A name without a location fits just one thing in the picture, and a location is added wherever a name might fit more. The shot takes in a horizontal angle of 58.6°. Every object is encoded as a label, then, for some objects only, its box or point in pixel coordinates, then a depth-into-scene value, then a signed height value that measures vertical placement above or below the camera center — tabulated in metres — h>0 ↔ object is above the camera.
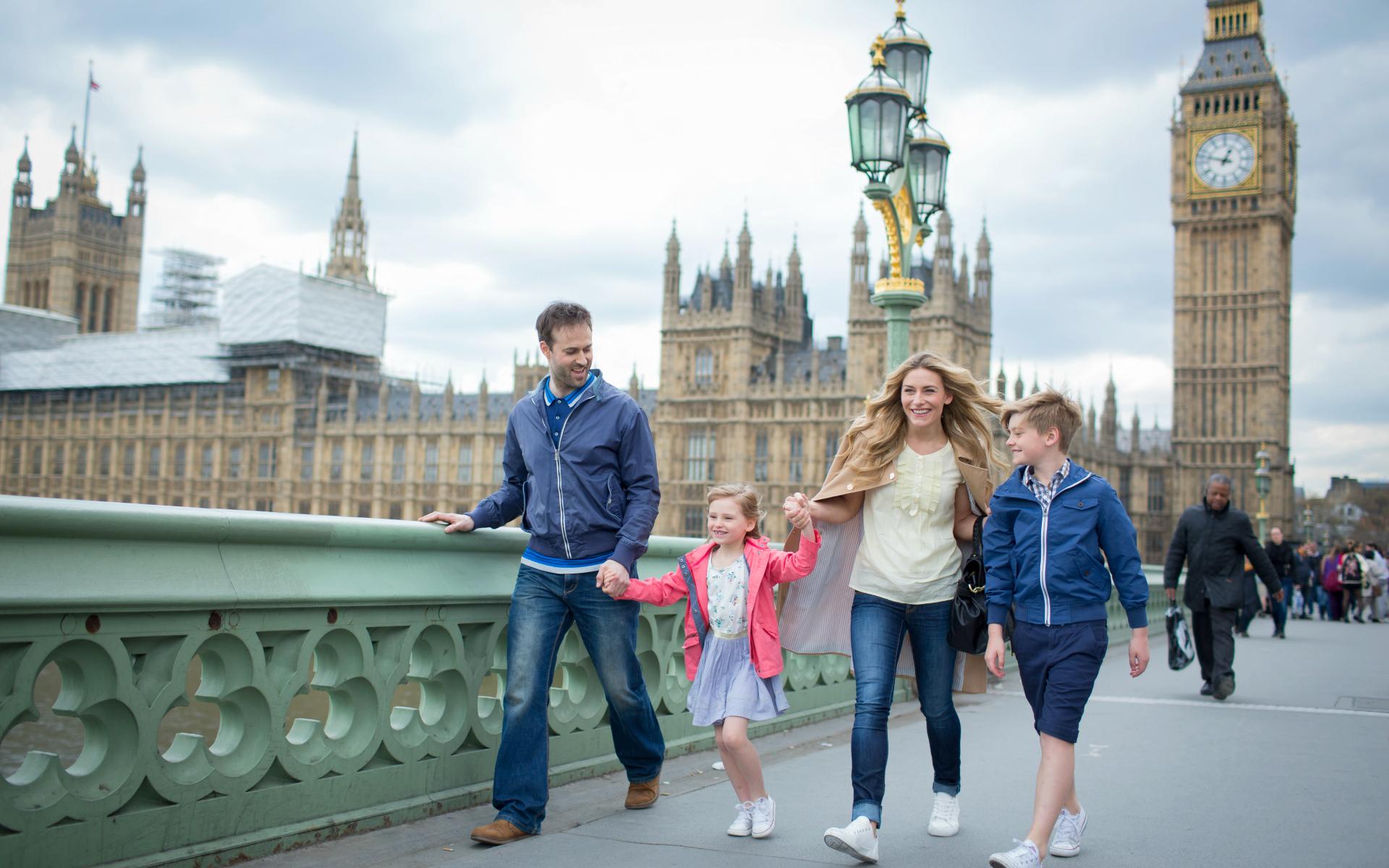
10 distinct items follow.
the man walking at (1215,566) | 9.03 -0.37
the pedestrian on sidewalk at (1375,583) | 21.92 -1.10
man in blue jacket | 4.36 -0.12
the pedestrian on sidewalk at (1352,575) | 21.19 -0.92
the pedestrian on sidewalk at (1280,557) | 15.13 -0.50
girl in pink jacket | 4.29 -0.45
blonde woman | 4.32 -0.06
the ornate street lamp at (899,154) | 9.96 +2.99
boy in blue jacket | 4.07 -0.24
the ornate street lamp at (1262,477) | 32.47 +1.14
